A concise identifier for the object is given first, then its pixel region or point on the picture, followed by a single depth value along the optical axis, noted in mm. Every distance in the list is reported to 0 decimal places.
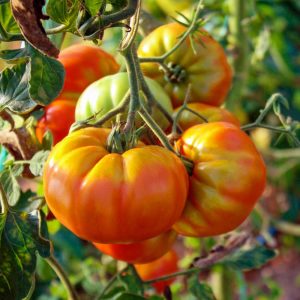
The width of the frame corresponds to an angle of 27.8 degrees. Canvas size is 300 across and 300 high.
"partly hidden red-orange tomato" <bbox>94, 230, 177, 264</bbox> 792
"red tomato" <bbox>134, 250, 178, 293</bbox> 1069
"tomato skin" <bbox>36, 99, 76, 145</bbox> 837
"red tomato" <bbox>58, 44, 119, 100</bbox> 865
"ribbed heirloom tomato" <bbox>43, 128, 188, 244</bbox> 592
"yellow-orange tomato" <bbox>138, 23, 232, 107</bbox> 881
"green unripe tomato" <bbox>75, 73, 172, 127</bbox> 742
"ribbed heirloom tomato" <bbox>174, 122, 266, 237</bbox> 685
